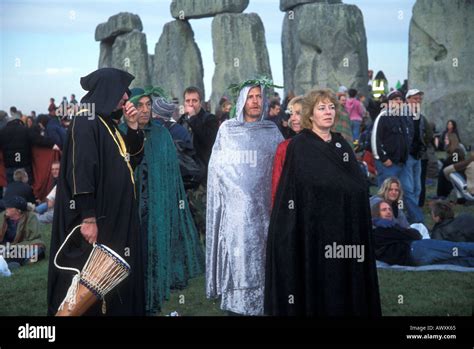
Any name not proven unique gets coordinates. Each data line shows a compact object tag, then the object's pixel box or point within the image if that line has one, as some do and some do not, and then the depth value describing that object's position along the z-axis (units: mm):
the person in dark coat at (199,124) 10172
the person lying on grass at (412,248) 9422
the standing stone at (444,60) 19844
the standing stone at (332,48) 24391
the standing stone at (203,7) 25625
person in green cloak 7605
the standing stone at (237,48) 25203
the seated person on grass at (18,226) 10734
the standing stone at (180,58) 26828
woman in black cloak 6277
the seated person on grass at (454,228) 9891
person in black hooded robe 5992
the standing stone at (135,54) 28500
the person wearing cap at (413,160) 11227
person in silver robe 7078
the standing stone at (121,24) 29081
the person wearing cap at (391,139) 11312
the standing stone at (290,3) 26078
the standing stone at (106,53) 30094
